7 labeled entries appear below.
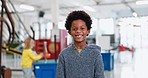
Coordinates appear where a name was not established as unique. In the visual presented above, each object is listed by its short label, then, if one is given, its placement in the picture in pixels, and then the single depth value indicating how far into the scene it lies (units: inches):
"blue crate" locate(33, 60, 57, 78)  195.8
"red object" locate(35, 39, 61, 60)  311.7
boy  62.3
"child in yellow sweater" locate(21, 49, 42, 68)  199.9
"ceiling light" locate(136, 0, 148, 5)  507.0
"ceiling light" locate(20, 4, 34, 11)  575.5
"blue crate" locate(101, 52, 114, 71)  337.1
